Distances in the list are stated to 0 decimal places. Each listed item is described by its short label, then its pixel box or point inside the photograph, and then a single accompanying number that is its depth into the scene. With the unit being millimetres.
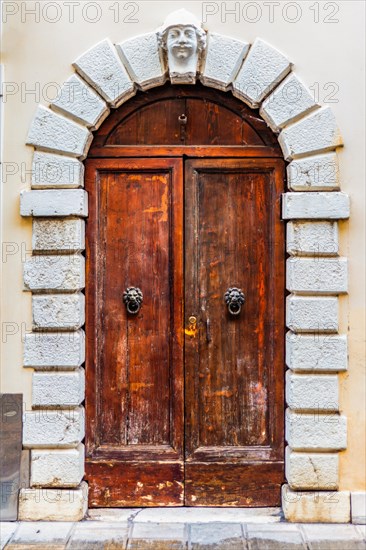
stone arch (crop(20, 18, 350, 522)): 4172
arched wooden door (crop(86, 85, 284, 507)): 4340
